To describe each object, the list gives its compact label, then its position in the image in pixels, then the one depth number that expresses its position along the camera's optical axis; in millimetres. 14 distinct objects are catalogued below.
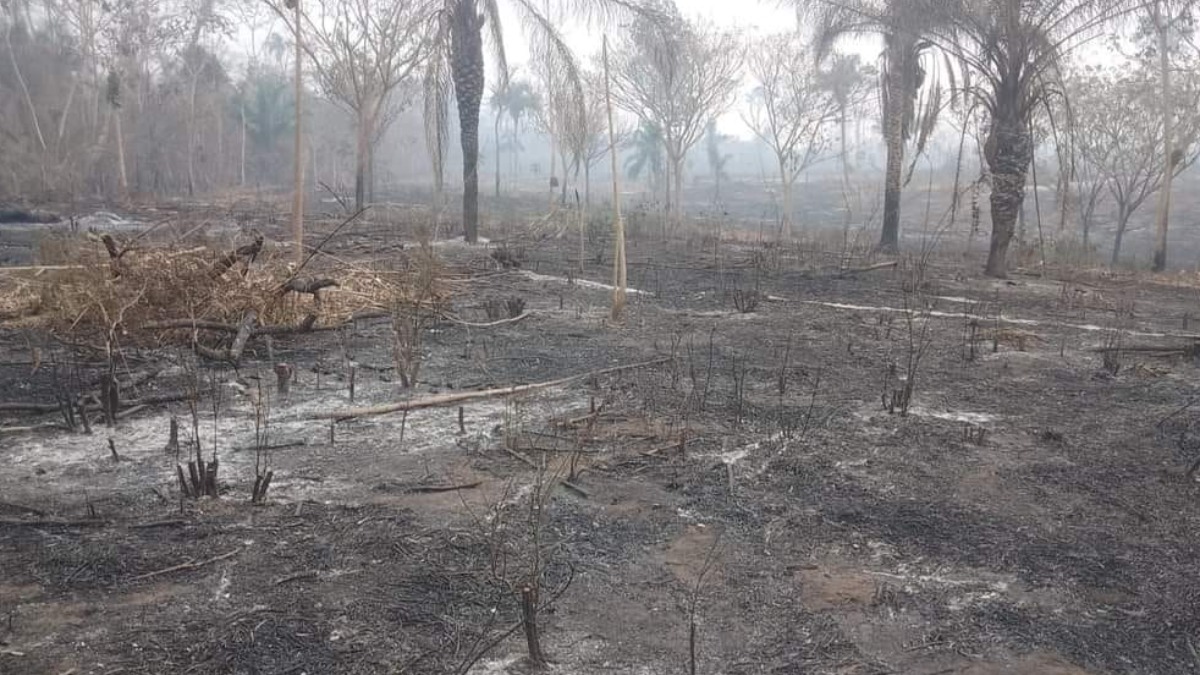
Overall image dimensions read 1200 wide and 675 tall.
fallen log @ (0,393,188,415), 4801
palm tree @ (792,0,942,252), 12945
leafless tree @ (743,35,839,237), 33312
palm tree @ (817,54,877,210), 35406
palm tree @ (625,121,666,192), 52462
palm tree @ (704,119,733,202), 55759
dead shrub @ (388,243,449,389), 5992
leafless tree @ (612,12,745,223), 32188
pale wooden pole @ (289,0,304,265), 9523
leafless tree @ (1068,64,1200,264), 22734
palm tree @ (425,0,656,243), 13992
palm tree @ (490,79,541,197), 51006
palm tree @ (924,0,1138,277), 12047
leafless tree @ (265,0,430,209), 23641
